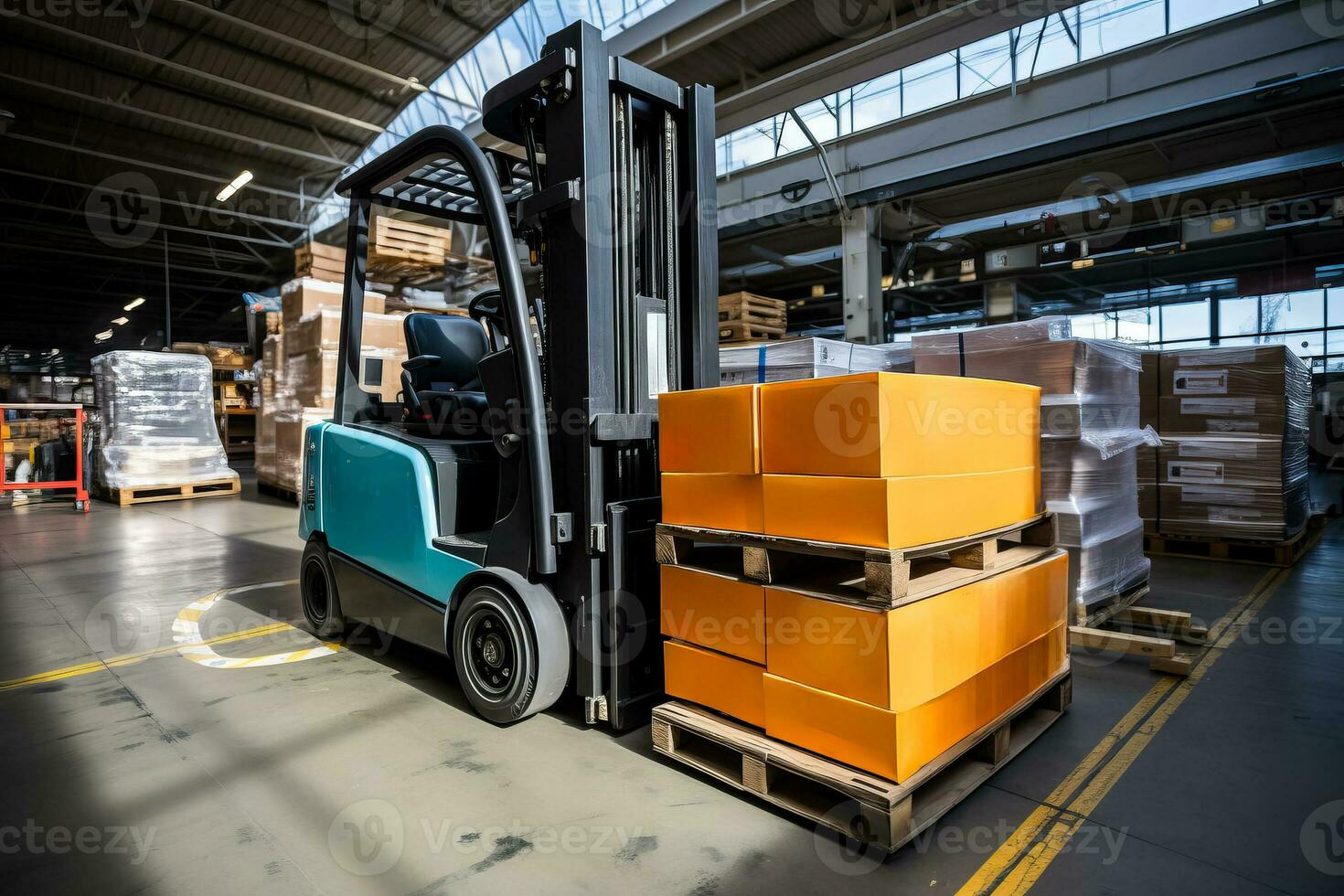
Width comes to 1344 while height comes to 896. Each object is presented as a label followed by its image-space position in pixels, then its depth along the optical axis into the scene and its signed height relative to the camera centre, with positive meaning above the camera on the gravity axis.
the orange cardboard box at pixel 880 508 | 1.99 -0.27
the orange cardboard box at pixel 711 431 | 2.31 -0.02
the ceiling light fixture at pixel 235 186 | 13.11 +4.90
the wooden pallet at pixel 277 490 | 10.17 -0.83
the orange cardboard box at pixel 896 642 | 1.93 -0.66
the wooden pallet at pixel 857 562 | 1.97 -0.50
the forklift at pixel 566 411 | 2.65 +0.07
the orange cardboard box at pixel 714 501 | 2.34 -0.27
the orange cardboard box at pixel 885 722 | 1.93 -0.90
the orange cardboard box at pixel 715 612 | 2.29 -0.64
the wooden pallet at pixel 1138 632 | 3.31 -1.16
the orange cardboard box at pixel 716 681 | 2.30 -0.89
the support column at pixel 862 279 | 10.21 +2.10
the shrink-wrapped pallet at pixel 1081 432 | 4.05 -0.10
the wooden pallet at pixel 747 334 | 10.92 +1.47
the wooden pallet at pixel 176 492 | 10.54 -0.84
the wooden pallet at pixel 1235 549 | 5.70 -1.19
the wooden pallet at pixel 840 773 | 1.89 -1.11
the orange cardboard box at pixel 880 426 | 1.98 -0.01
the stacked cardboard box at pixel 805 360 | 4.90 +0.46
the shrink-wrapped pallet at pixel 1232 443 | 5.71 -0.26
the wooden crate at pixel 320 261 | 11.82 +2.99
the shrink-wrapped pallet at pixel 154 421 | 10.24 +0.30
